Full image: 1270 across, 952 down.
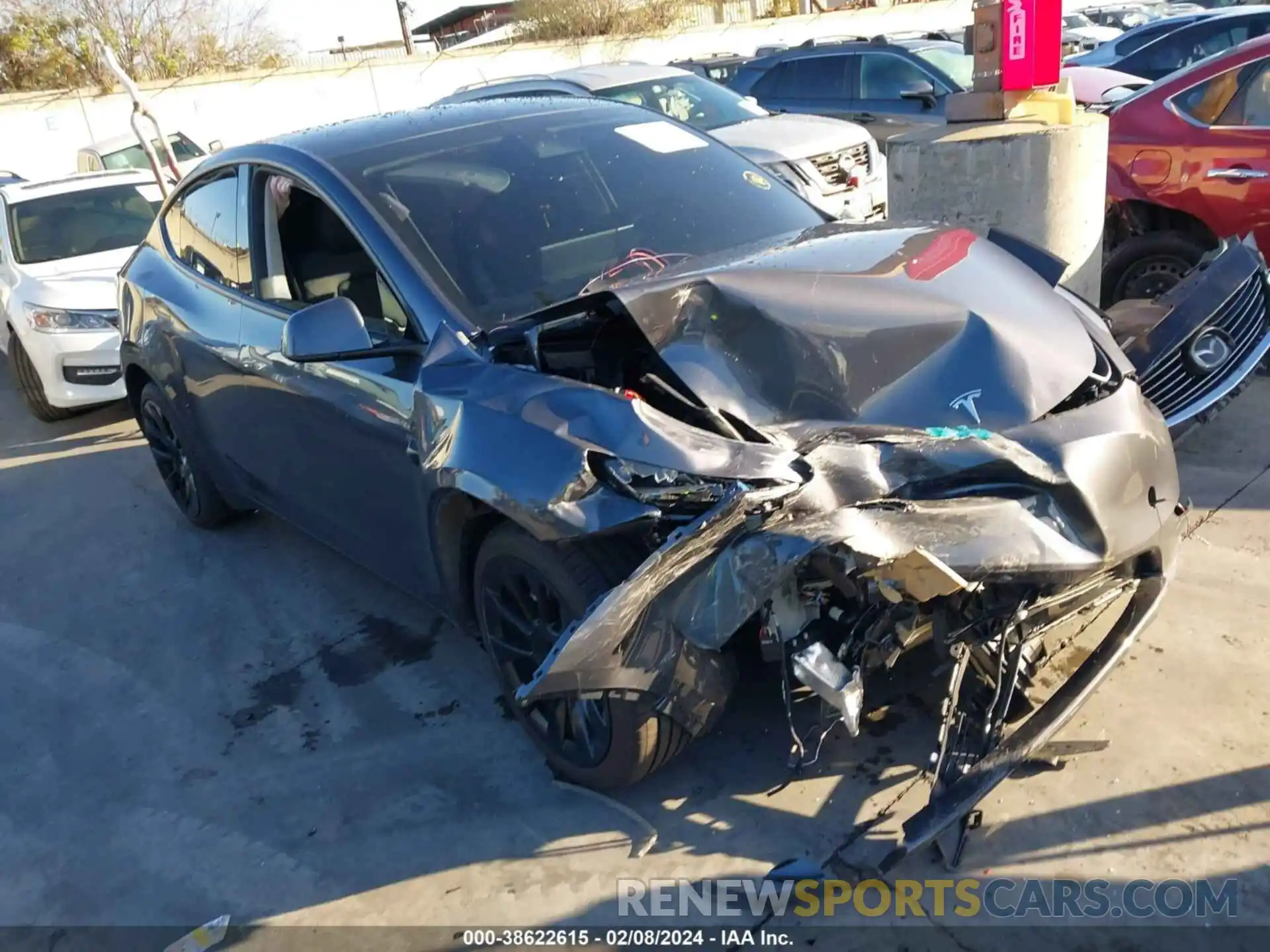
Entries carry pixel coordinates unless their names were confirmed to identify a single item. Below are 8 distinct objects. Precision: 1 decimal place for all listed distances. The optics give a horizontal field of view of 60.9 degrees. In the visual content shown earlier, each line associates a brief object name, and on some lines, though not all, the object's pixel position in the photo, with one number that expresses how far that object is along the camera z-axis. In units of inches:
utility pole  1603.1
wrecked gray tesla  98.5
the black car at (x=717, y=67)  585.9
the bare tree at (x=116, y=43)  1025.5
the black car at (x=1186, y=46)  492.1
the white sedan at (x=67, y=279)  294.8
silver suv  332.8
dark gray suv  430.0
